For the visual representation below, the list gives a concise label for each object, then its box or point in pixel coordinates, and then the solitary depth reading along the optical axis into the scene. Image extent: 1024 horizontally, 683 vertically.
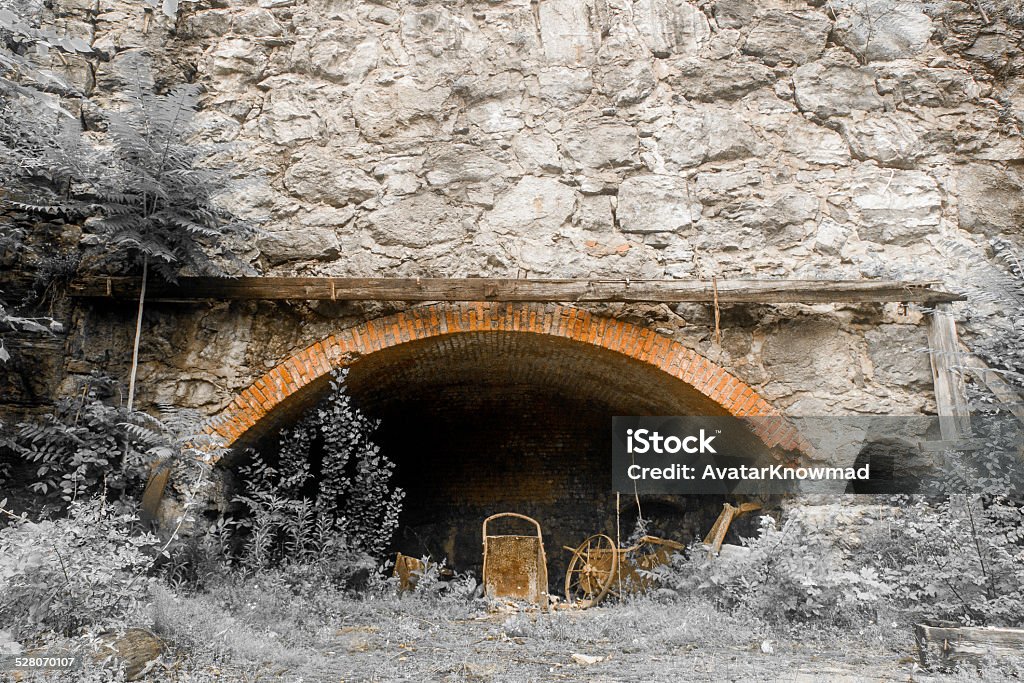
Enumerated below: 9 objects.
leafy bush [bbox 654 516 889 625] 4.93
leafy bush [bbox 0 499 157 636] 3.81
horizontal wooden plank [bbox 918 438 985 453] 5.43
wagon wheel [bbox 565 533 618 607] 6.41
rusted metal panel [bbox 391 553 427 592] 6.86
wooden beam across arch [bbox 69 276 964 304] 5.62
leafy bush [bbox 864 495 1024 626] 4.73
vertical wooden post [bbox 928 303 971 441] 5.64
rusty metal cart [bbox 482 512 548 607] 6.38
